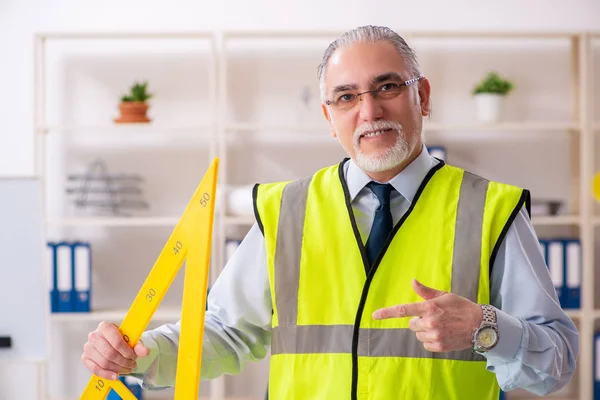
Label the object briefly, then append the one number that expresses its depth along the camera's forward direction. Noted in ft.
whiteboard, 11.19
